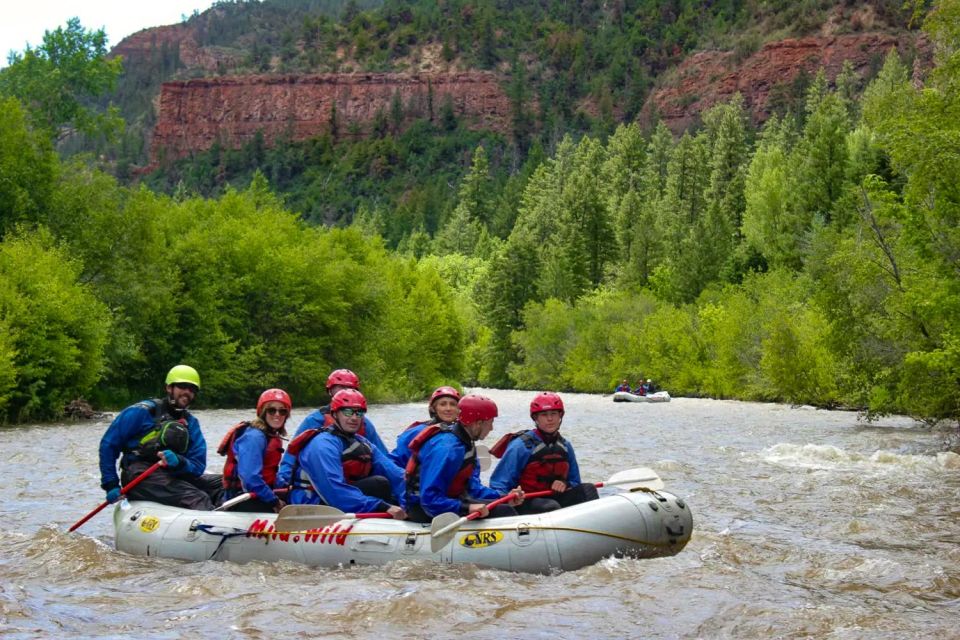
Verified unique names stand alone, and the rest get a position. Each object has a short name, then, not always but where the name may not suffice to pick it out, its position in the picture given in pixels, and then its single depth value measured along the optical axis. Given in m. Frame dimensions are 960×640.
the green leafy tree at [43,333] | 27.84
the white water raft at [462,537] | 9.99
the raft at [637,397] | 48.19
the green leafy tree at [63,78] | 43.47
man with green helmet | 11.24
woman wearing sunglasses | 10.92
